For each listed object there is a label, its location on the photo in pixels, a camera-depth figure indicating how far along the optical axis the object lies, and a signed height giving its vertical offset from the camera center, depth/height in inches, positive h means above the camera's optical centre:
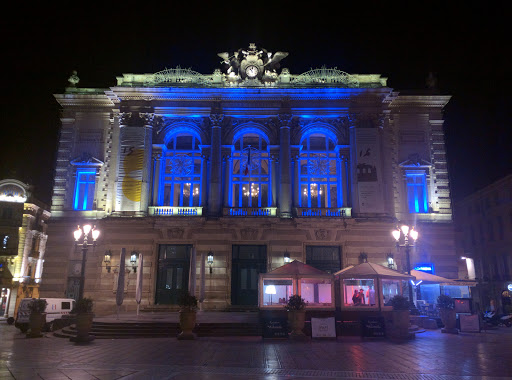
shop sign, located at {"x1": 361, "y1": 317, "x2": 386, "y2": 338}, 819.4 -59.0
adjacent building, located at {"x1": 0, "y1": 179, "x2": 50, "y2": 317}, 2170.3 +290.9
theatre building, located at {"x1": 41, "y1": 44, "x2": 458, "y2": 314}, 1251.2 +370.2
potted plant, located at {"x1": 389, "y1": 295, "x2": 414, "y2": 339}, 794.8 -40.2
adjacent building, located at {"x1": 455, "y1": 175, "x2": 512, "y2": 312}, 1987.0 +313.9
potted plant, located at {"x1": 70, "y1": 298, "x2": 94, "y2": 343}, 754.8 -45.1
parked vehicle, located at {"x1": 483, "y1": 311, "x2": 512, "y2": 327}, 1069.8 -53.5
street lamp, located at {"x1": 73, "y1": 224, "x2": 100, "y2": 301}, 859.2 +121.1
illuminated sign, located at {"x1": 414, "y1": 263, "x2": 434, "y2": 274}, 1237.9 +89.3
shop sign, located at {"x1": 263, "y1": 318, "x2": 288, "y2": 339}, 805.9 -63.3
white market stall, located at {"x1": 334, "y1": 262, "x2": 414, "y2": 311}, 884.6 +23.6
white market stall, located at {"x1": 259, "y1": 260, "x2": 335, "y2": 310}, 896.9 +23.1
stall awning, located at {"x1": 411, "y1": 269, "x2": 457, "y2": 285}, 1049.5 +48.4
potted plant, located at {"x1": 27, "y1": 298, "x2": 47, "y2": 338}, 848.3 -46.2
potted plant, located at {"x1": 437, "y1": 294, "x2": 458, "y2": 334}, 893.2 -38.1
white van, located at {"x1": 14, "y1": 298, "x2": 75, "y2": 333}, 963.3 -40.5
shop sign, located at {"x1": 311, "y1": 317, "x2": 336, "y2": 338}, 800.3 -58.5
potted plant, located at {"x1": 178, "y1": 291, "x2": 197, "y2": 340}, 799.7 -40.1
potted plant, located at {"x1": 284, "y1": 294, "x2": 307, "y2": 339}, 800.8 -35.1
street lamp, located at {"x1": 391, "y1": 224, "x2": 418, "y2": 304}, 920.3 +140.2
